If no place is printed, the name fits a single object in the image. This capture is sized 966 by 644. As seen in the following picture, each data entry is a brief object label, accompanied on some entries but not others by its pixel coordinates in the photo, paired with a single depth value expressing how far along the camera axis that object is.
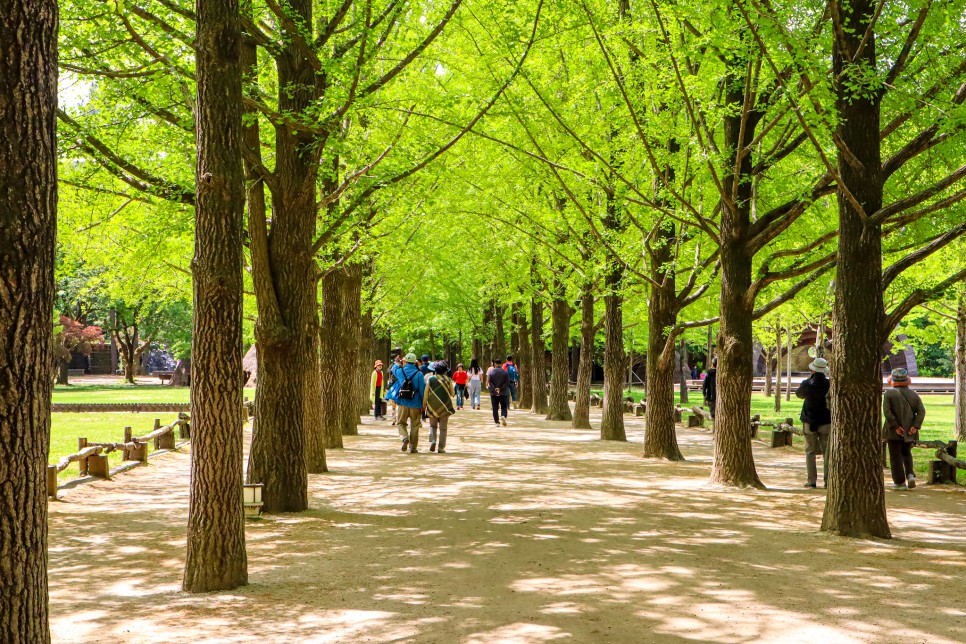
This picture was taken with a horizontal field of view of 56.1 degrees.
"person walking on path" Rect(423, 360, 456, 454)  17.52
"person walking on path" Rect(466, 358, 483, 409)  32.56
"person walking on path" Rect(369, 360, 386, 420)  27.47
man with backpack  17.62
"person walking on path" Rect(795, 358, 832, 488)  12.91
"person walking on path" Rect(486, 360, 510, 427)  25.09
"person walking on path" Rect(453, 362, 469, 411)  32.62
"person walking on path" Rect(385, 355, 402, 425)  18.08
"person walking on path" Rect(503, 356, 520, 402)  29.20
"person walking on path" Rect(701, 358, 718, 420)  27.83
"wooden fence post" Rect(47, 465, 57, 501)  11.36
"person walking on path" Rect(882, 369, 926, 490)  12.75
